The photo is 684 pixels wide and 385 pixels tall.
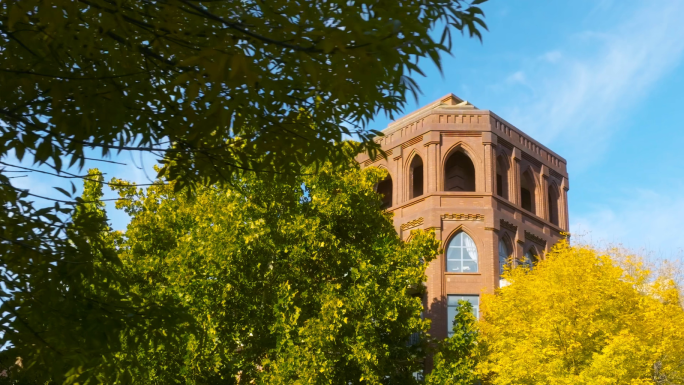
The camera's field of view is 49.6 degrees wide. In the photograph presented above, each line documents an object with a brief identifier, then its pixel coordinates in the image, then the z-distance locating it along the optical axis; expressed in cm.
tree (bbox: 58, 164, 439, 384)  1792
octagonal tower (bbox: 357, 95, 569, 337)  3334
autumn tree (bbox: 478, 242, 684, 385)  1912
